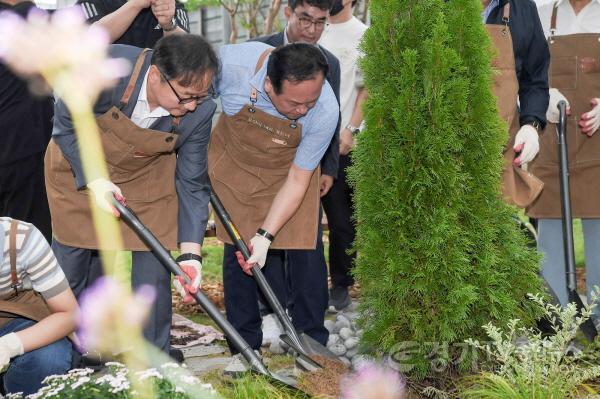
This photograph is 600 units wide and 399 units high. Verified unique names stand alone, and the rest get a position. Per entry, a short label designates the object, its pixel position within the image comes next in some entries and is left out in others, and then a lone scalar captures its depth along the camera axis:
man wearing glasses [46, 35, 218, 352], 6.27
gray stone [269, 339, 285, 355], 8.64
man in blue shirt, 7.14
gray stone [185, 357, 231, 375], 8.06
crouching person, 5.45
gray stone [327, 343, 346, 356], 8.47
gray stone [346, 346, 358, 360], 8.40
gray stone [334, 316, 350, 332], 9.37
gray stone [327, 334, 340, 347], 8.71
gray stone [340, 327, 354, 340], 8.87
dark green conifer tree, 6.30
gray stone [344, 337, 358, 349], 8.57
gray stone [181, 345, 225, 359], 8.64
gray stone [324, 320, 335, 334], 9.43
